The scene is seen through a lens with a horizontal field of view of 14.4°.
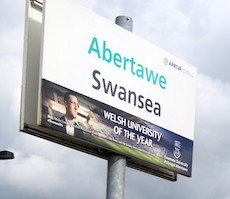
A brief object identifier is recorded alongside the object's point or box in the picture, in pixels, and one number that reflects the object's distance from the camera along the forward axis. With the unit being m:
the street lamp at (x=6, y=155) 18.10
